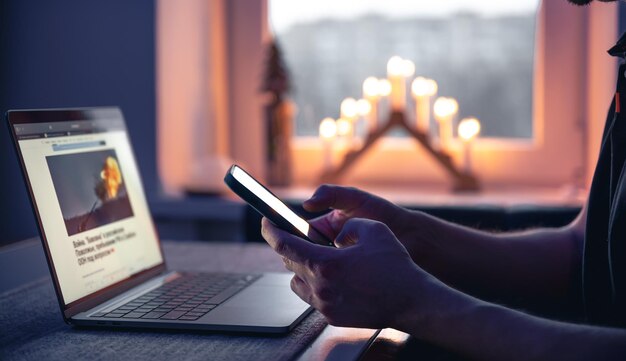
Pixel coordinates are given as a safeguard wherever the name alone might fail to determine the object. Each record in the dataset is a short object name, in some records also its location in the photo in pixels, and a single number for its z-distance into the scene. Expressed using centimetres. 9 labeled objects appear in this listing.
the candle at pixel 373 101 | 214
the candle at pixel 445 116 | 209
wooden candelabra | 204
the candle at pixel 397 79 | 208
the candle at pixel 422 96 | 210
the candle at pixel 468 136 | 202
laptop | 84
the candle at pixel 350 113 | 218
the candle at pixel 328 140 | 211
